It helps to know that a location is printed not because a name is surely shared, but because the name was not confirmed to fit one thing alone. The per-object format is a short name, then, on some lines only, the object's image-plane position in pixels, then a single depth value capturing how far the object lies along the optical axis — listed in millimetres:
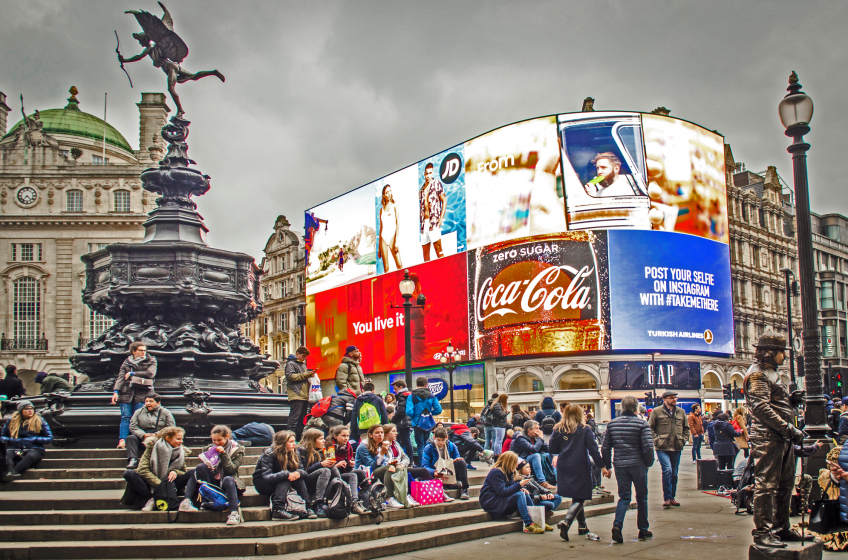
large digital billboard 43344
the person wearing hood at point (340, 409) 11711
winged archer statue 13352
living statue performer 6484
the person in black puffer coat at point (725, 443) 13781
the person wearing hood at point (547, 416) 15164
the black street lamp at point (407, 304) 15516
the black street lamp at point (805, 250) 9273
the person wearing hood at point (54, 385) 12734
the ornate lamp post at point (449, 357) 32394
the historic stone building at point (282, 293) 70938
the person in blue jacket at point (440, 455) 11008
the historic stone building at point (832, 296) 66562
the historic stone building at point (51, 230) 52031
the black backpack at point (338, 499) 8750
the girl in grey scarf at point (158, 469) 8391
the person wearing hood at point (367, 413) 11344
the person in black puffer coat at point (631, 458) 8789
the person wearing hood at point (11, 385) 13859
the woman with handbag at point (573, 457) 8992
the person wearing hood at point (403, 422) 12203
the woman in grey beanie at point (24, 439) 9695
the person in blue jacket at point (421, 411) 12211
